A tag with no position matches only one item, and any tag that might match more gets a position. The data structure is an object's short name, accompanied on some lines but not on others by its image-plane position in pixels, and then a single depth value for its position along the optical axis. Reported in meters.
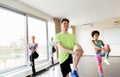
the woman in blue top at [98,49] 2.66
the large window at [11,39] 4.10
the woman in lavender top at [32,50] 4.27
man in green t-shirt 1.67
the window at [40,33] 5.61
